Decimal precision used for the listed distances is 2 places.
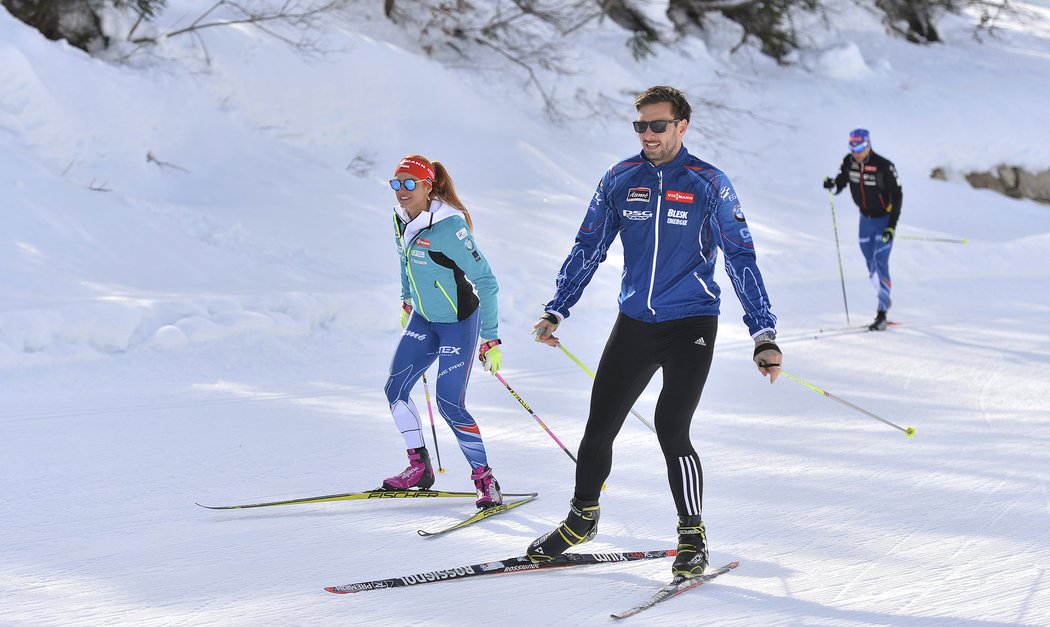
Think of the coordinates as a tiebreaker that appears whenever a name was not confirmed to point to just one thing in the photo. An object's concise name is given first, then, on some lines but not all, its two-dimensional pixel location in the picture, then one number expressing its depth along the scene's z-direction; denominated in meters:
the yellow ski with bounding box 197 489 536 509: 10.38
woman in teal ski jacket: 10.05
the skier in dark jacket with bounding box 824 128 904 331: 20.33
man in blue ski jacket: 7.97
